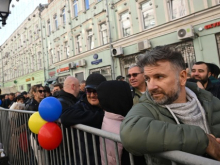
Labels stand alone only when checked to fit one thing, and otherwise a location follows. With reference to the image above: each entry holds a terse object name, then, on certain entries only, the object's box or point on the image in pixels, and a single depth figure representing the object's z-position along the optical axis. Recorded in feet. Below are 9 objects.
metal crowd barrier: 3.32
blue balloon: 7.16
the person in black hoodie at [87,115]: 6.01
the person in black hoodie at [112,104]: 5.10
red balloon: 6.93
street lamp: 12.47
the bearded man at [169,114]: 3.29
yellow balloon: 7.78
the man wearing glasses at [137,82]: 10.12
